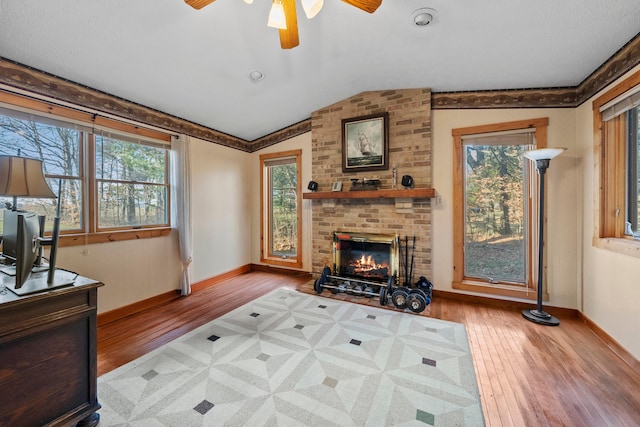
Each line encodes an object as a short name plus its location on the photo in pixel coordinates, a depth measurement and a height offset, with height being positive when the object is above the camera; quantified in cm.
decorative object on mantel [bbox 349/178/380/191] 387 +39
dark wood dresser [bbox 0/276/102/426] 132 -80
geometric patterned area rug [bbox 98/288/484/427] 164 -127
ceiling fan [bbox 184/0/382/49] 164 +130
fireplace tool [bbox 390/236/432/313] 316 -102
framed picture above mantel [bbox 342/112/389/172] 387 +103
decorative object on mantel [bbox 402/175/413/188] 361 +41
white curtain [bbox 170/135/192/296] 371 +19
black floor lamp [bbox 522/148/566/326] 278 -16
